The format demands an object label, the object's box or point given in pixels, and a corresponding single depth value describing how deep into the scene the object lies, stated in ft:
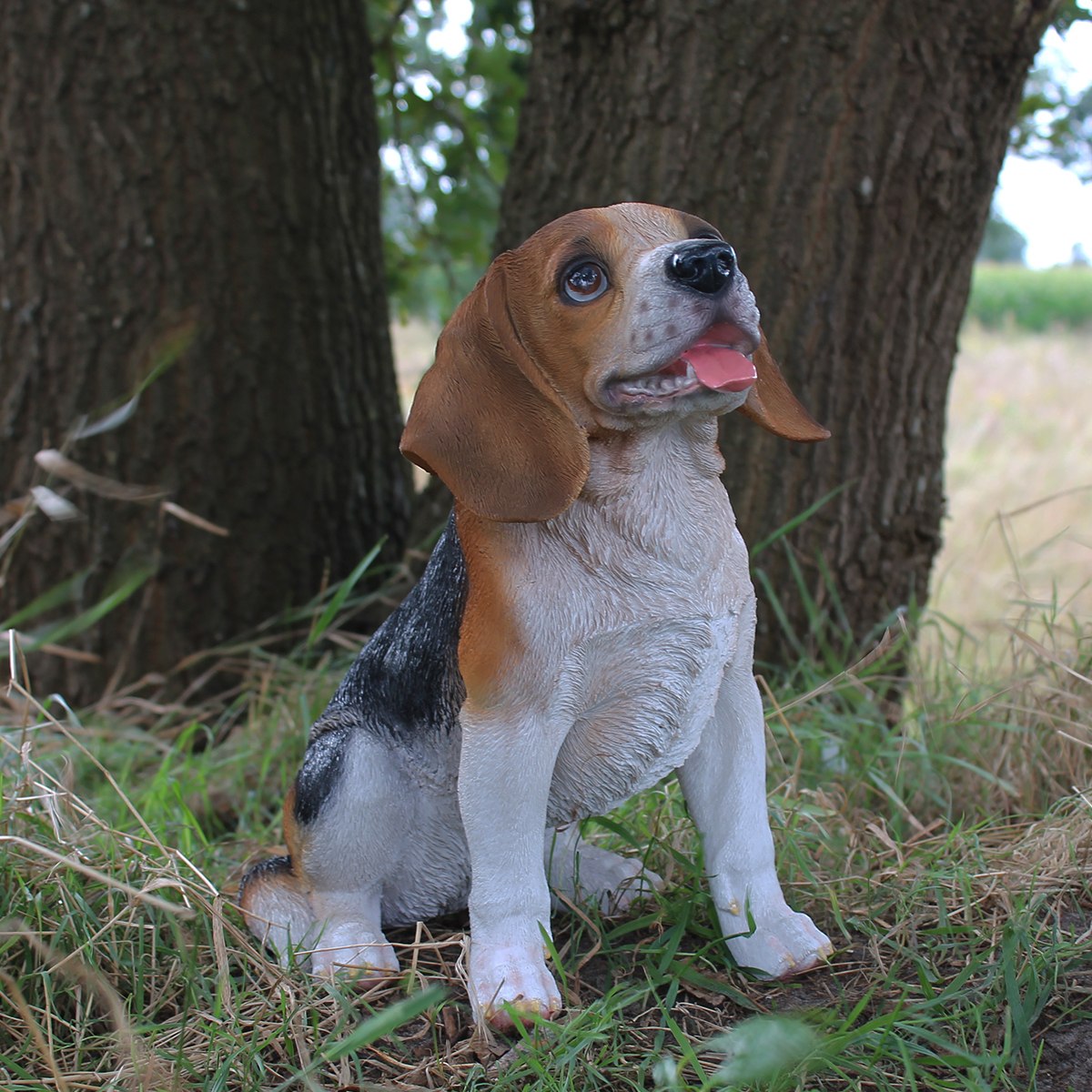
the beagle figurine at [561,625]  5.05
